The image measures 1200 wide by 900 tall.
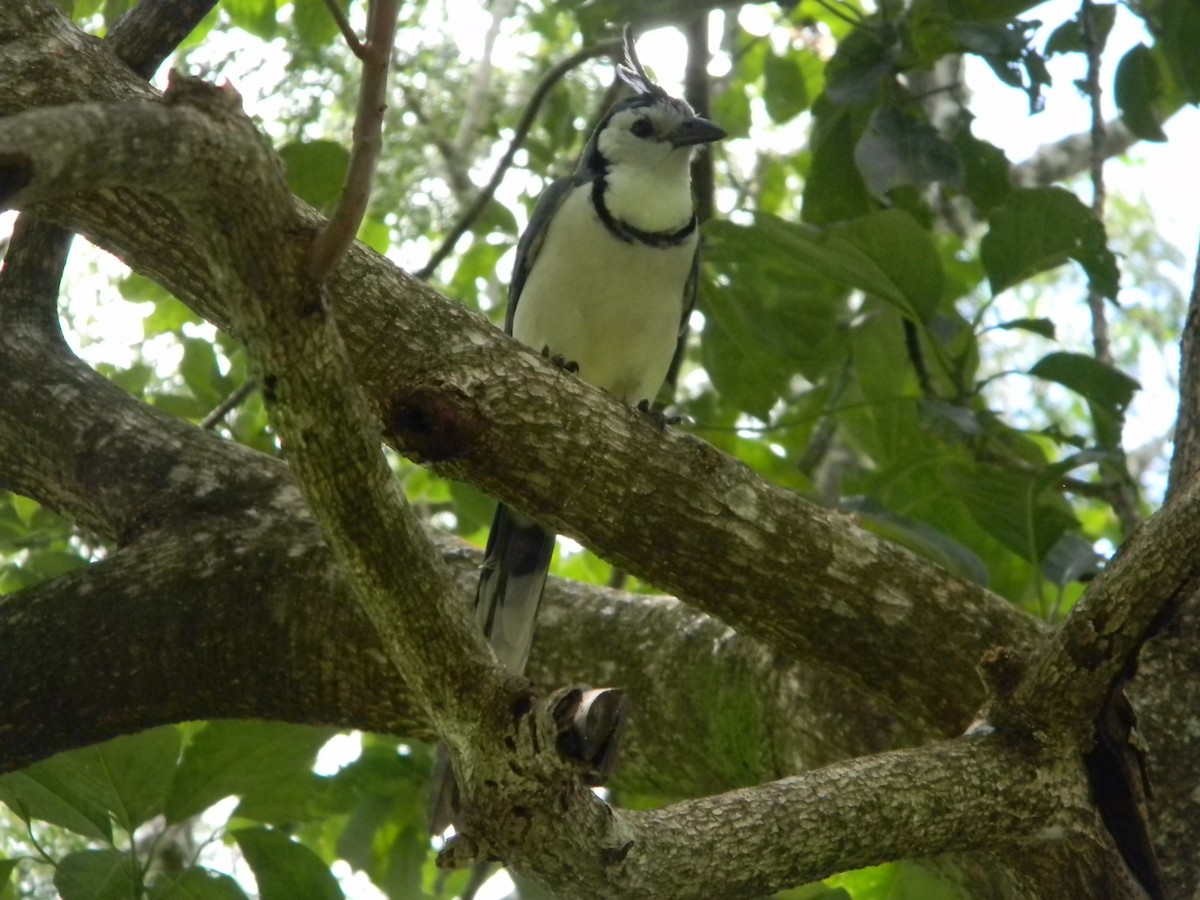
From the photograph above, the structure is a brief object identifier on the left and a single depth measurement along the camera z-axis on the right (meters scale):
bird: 7.36
